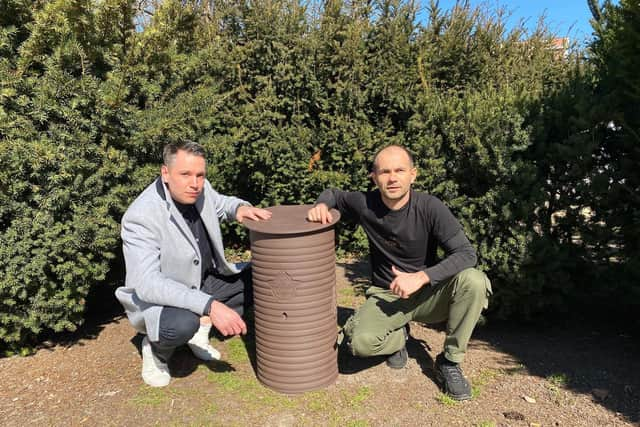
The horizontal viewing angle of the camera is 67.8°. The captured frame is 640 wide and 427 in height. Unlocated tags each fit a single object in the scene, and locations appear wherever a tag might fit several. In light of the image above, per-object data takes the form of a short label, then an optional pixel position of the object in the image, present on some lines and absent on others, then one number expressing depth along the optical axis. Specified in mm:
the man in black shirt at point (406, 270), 3066
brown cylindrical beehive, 3004
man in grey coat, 2951
